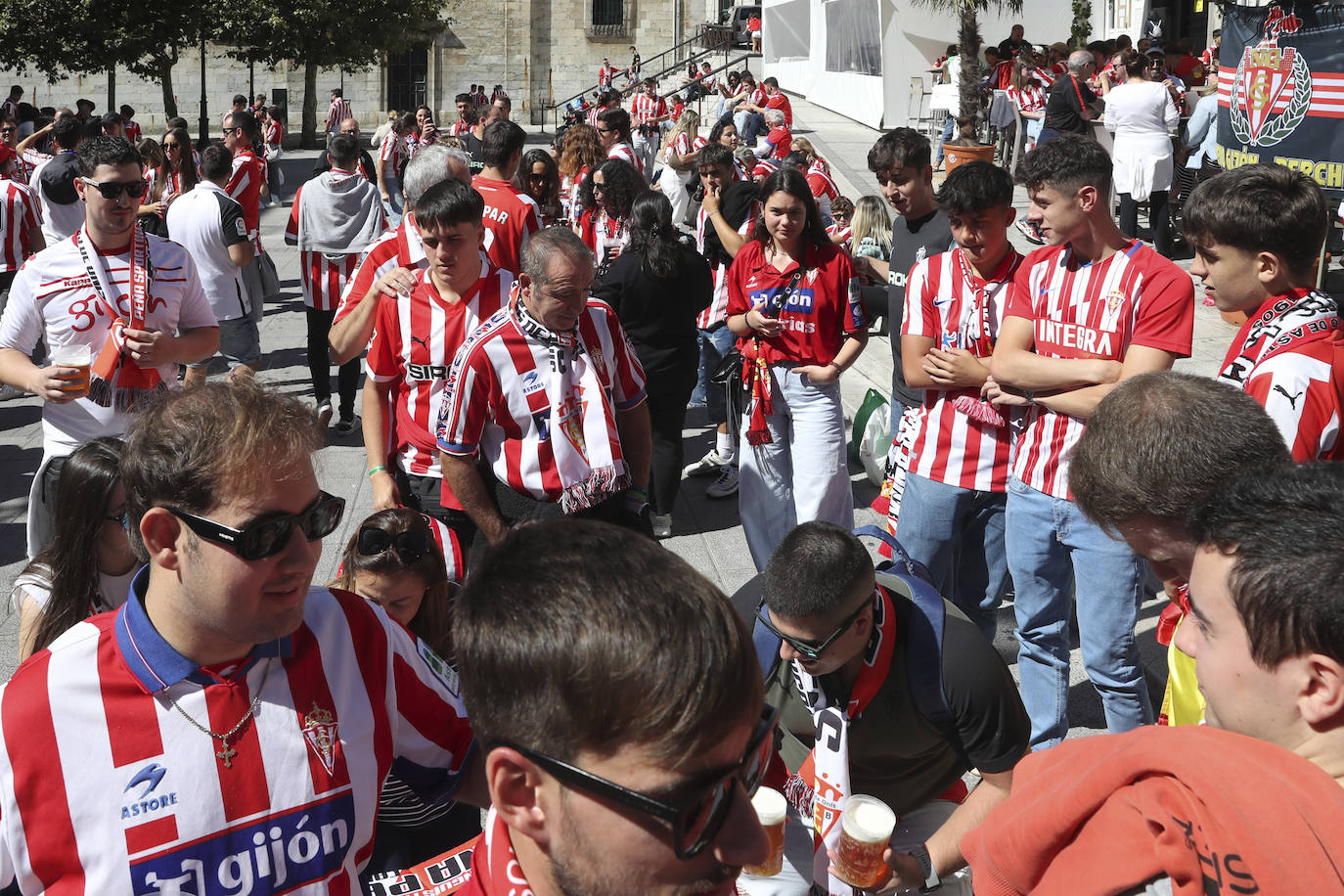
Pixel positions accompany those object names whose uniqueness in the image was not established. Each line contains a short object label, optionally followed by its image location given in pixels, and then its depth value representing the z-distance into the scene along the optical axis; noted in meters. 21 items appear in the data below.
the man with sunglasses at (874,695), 2.92
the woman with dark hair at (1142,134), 11.54
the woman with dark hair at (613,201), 7.22
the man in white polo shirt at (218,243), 8.00
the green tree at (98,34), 30.50
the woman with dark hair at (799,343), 5.44
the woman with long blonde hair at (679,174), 11.91
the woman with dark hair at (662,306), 6.27
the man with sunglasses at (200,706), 1.86
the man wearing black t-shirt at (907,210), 5.47
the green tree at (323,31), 33.66
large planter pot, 13.72
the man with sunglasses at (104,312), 4.33
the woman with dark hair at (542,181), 9.62
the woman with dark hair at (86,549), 2.98
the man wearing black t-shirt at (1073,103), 12.99
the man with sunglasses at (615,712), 1.30
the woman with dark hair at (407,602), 3.06
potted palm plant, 18.02
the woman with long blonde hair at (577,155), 9.88
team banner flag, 8.74
